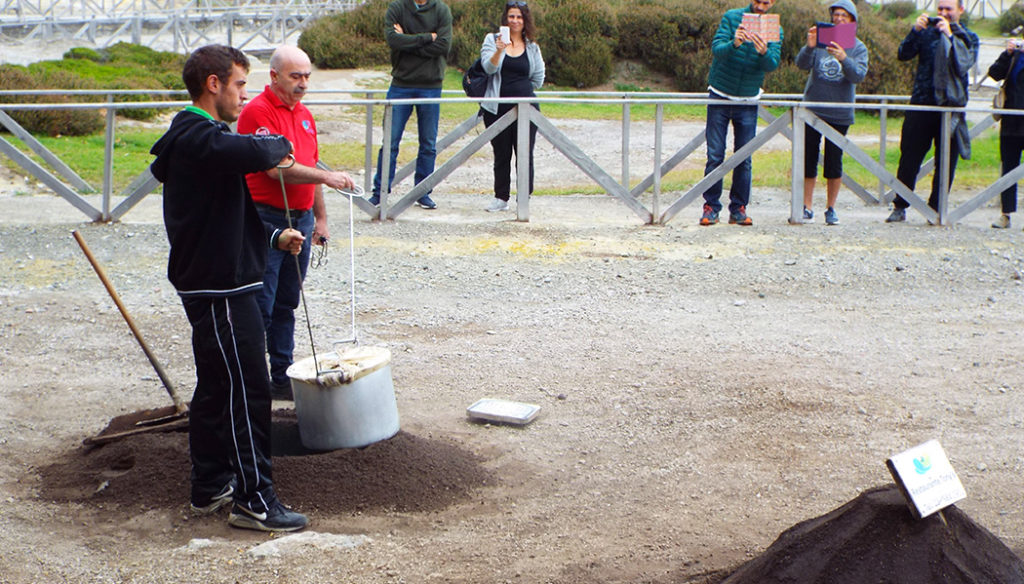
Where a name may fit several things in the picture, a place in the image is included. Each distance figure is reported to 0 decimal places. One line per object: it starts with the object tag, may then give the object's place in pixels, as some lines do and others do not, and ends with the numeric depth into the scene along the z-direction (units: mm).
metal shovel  4996
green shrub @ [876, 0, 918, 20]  43625
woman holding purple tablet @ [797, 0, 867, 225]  9461
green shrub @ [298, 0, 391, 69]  27266
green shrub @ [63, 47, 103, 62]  27594
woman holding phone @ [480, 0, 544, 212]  9727
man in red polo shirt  5035
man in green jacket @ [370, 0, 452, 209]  10031
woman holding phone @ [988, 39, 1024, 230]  10125
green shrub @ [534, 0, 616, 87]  25312
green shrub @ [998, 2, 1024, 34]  40075
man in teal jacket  9281
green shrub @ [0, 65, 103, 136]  16250
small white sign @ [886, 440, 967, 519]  3219
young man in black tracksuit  4043
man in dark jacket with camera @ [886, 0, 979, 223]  9734
